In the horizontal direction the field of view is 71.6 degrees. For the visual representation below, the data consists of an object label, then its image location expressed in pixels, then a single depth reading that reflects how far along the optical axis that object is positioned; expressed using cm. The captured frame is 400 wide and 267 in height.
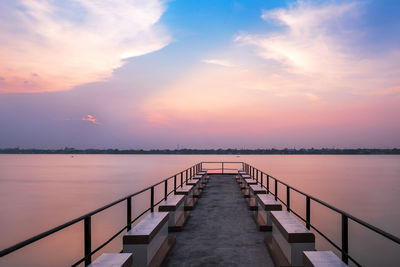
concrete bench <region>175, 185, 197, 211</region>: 1027
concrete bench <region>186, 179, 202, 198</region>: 1314
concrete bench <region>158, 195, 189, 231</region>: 787
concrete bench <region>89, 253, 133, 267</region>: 365
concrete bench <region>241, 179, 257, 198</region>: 1325
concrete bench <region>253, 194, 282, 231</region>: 774
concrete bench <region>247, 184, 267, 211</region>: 1045
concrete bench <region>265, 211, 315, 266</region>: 499
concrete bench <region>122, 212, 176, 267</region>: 491
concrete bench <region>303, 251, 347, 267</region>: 377
